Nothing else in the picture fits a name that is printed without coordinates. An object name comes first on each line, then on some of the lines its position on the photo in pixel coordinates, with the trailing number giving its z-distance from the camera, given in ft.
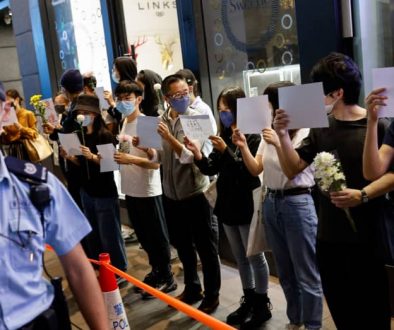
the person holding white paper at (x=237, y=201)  10.25
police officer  4.53
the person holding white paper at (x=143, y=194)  12.78
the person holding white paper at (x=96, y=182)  13.70
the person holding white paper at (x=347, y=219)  7.34
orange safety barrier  6.47
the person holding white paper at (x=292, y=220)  9.20
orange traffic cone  9.53
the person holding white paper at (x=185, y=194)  11.44
